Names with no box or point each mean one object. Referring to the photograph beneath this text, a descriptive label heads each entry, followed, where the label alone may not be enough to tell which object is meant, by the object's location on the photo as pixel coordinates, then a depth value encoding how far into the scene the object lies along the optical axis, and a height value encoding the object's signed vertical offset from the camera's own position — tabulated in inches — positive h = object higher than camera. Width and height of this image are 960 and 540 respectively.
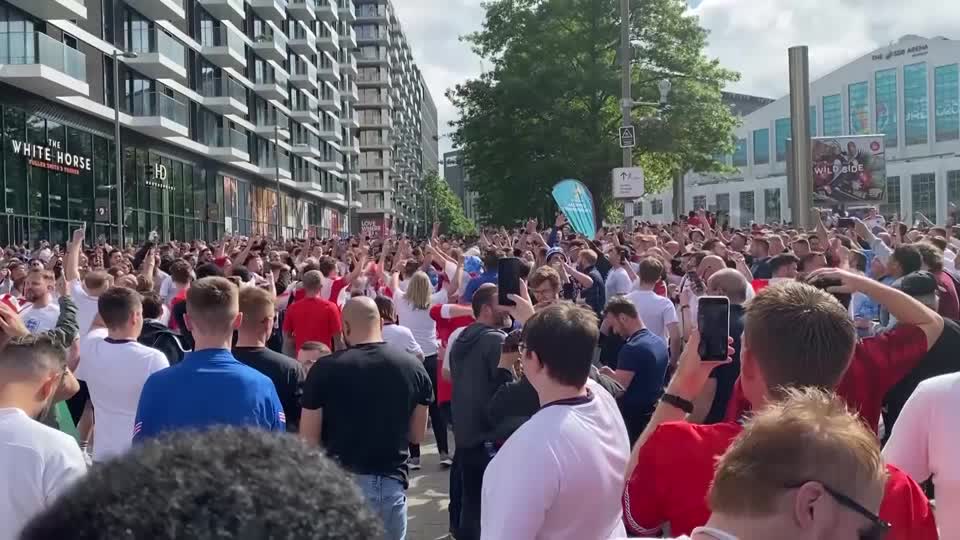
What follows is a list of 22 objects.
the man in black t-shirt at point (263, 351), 210.2 -20.9
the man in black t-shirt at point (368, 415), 192.5 -31.8
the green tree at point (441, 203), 5191.9 +258.5
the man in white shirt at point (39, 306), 306.3 -15.4
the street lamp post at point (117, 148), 1264.8 +139.2
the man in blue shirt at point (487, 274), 390.9 -9.6
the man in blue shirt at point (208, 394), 168.2 -24.0
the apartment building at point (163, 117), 1245.1 +234.5
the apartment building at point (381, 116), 4333.2 +616.8
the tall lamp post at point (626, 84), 929.5 +156.0
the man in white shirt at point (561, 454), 124.6 -26.8
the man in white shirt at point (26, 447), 129.7 -25.5
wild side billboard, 1320.1 +101.0
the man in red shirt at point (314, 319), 359.3 -24.0
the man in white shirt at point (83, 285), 324.8 -9.5
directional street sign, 836.6 +54.6
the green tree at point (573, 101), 1598.2 +244.8
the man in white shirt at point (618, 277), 461.4 -13.8
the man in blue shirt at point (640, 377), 243.6 -32.2
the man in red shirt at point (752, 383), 108.0 -15.6
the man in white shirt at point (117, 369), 201.9 -23.0
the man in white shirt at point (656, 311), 347.6 -22.7
